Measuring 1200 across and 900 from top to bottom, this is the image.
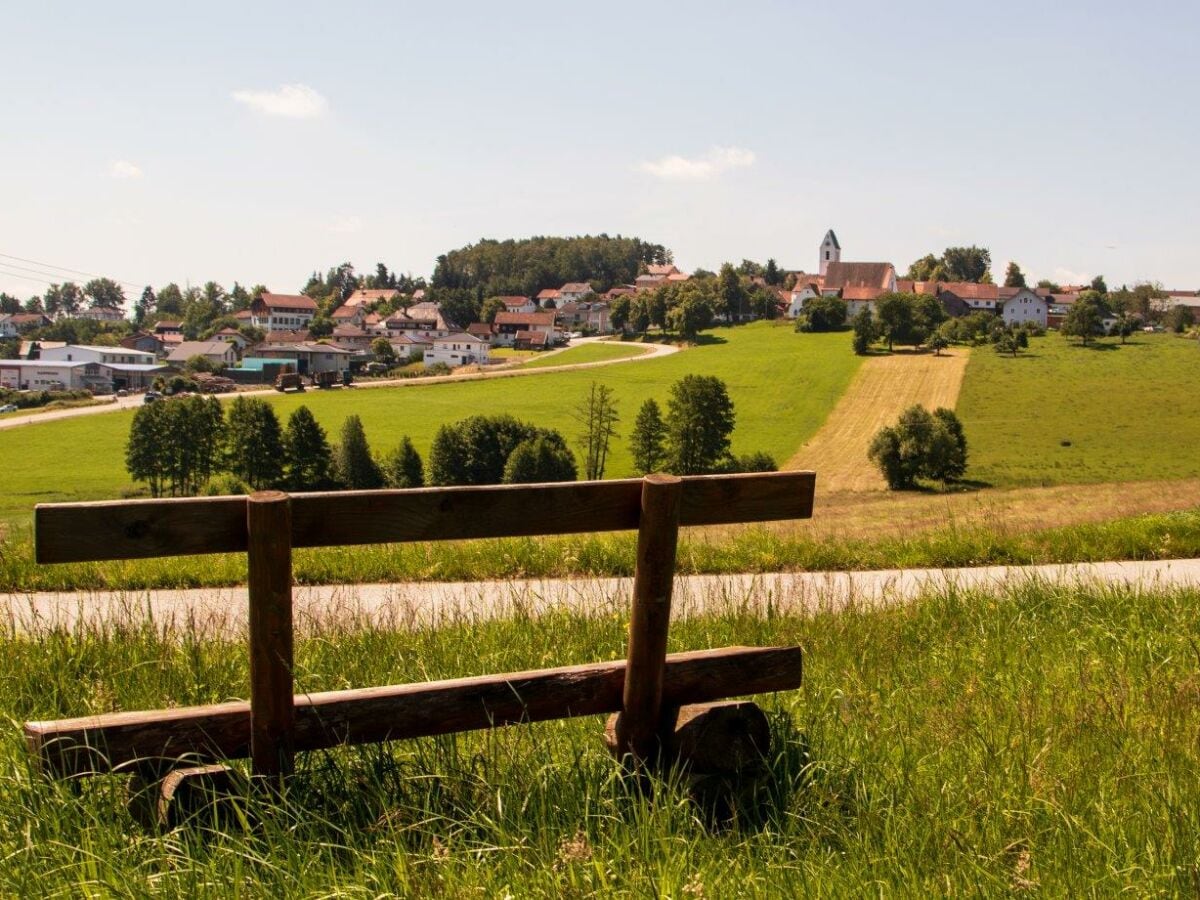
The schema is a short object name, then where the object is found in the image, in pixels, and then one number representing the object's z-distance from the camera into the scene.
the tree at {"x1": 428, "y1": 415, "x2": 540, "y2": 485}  68.31
